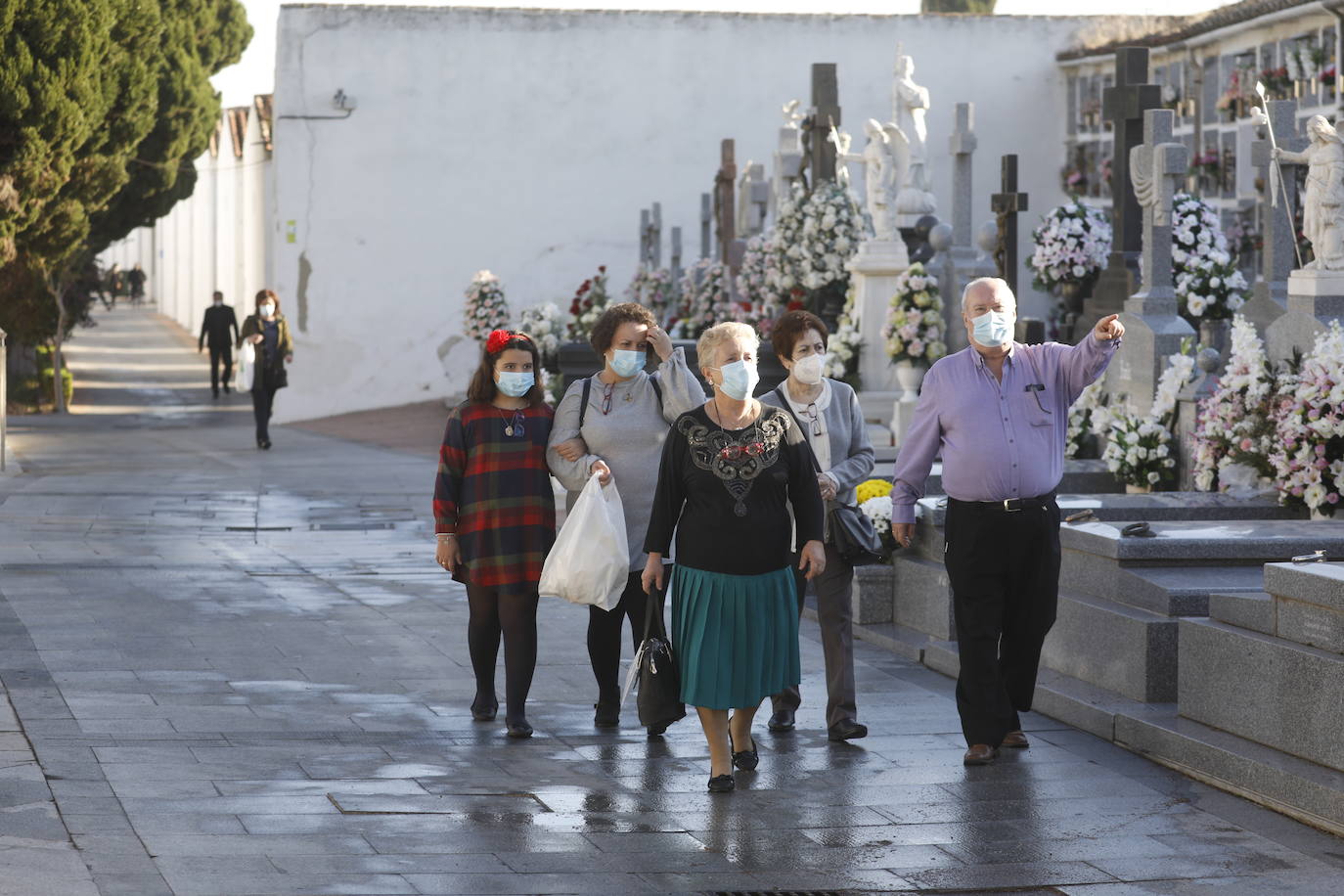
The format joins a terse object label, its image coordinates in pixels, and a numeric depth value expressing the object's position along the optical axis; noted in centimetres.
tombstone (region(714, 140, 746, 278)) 2728
